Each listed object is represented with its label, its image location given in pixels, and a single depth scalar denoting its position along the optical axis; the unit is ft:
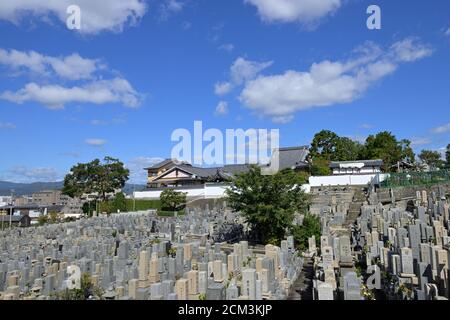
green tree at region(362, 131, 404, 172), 121.49
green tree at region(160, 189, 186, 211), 102.21
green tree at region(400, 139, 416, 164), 127.95
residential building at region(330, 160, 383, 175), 112.27
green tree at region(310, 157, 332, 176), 108.15
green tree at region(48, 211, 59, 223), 98.56
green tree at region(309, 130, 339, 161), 130.82
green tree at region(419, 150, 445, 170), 145.38
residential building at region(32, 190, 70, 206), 287.89
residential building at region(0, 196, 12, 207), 214.22
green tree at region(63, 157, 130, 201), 124.47
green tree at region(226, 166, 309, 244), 42.37
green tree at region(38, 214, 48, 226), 98.78
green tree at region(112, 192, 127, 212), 108.58
